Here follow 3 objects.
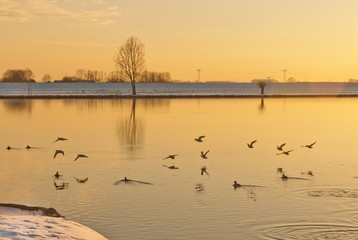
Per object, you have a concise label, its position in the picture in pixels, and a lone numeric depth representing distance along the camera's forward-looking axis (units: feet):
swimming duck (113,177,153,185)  110.86
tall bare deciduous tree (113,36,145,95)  531.50
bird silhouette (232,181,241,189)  106.39
